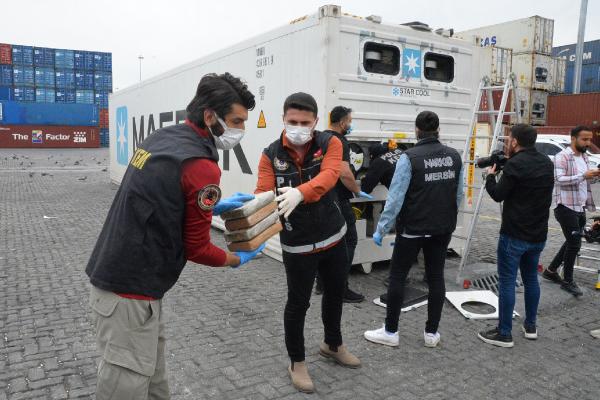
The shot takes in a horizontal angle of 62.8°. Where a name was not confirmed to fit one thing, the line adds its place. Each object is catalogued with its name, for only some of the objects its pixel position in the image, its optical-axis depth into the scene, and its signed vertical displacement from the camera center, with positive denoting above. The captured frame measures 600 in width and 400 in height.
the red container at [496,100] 16.25 +1.48
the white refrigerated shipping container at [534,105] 26.42 +2.17
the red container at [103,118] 45.59 +1.46
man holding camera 3.91 -0.56
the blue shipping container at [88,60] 47.53 +7.02
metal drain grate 5.67 -1.62
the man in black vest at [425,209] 3.79 -0.51
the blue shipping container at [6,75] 43.62 +4.94
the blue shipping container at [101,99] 48.03 +3.38
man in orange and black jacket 3.20 -0.48
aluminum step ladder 5.52 +0.14
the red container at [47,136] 38.97 -0.32
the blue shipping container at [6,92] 43.81 +3.45
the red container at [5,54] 43.38 +6.75
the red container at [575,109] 24.48 +1.90
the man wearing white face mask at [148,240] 2.01 -0.44
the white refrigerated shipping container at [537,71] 26.03 +4.03
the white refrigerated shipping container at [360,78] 5.56 +0.78
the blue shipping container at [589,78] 32.56 +4.58
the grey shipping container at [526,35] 26.02 +5.95
